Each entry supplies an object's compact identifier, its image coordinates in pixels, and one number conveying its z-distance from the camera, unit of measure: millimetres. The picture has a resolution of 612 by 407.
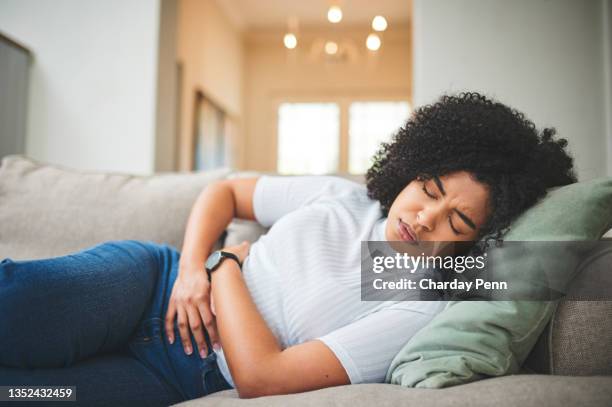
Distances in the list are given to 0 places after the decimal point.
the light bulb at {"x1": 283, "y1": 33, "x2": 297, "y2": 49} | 5336
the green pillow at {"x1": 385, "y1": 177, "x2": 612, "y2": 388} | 777
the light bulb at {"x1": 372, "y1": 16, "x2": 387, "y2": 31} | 4598
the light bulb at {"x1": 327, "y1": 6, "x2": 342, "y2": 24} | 5016
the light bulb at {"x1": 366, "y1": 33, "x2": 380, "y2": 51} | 5320
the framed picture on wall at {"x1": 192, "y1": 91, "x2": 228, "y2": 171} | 5266
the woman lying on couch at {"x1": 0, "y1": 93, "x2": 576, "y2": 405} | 823
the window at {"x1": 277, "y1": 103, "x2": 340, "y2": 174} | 7602
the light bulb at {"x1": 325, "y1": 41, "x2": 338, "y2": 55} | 6004
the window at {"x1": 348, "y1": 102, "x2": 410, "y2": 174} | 7465
